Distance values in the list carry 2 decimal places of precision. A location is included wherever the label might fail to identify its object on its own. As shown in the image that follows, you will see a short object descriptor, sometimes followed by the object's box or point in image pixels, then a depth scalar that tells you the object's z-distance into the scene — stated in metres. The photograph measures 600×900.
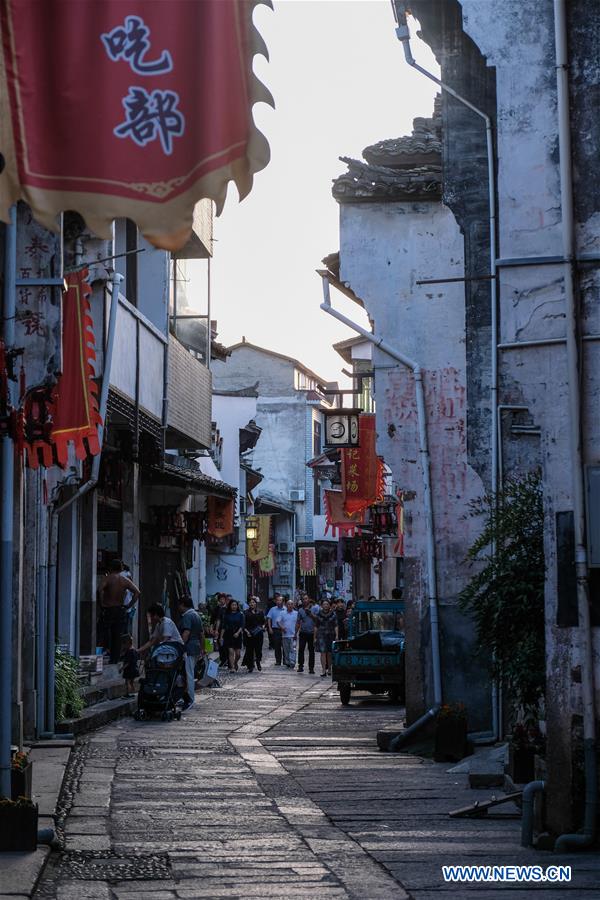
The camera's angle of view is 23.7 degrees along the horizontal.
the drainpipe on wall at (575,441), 9.63
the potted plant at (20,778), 10.01
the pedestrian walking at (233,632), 33.34
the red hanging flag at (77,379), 15.79
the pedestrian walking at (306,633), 35.62
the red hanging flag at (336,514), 48.50
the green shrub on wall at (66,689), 17.55
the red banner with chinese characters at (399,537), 41.75
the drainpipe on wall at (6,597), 9.54
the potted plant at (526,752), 12.77
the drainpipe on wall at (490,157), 15.20
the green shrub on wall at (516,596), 11.92
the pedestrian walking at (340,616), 37.37
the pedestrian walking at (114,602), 23.16
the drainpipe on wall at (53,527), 16.34
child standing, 22.56
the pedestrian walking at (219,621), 35.66
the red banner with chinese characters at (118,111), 6.62
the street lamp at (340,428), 28.14
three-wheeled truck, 26.17
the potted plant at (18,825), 9.55
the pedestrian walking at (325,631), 34.75
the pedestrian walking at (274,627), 38.23
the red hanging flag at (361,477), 34.19
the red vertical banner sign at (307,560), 71.00
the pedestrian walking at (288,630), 38.22
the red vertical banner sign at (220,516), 36.28
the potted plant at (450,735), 16.38
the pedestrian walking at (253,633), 34.81
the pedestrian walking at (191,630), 22.44
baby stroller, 20.72
